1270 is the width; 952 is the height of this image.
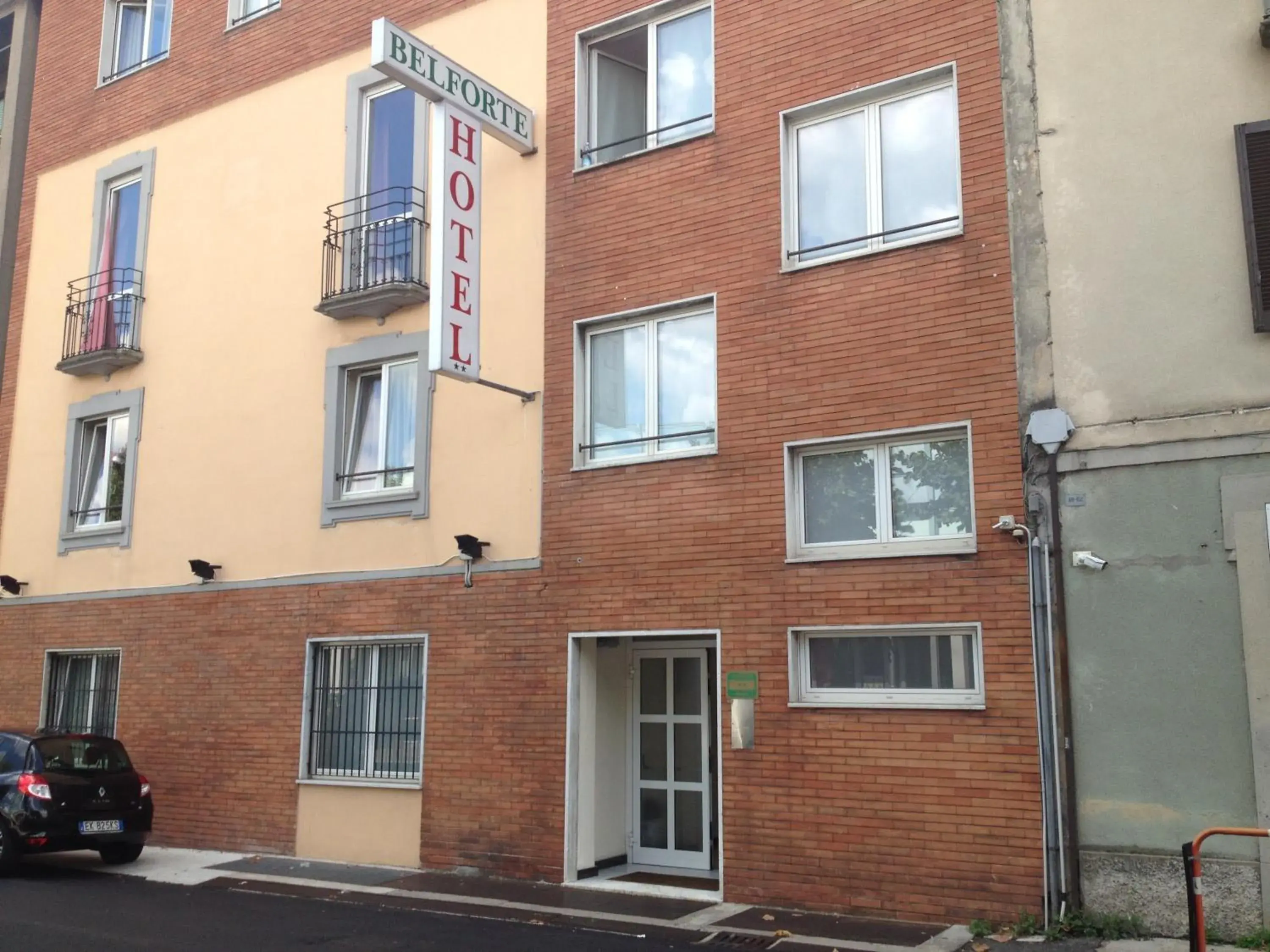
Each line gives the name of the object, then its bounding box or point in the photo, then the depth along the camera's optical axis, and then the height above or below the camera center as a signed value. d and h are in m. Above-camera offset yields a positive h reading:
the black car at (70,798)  11.91 -1.04
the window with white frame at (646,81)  12.02 +6.21
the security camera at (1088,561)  8.81 +0.98
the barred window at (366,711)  12.71 -0.17
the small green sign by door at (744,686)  10.31 +0.09
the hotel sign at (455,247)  11.23 +4.23
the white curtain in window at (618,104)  12.66 +6.14
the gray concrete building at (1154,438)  8.33 +1.84
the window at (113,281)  16.12 +5.60
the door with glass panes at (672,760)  11.64 -0.61
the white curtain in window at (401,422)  13.38 +2.99
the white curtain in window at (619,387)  11.83 +3.00
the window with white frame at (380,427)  13.44 +2.97
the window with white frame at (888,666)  9.52 +0.25
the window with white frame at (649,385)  11.40 +2.96
